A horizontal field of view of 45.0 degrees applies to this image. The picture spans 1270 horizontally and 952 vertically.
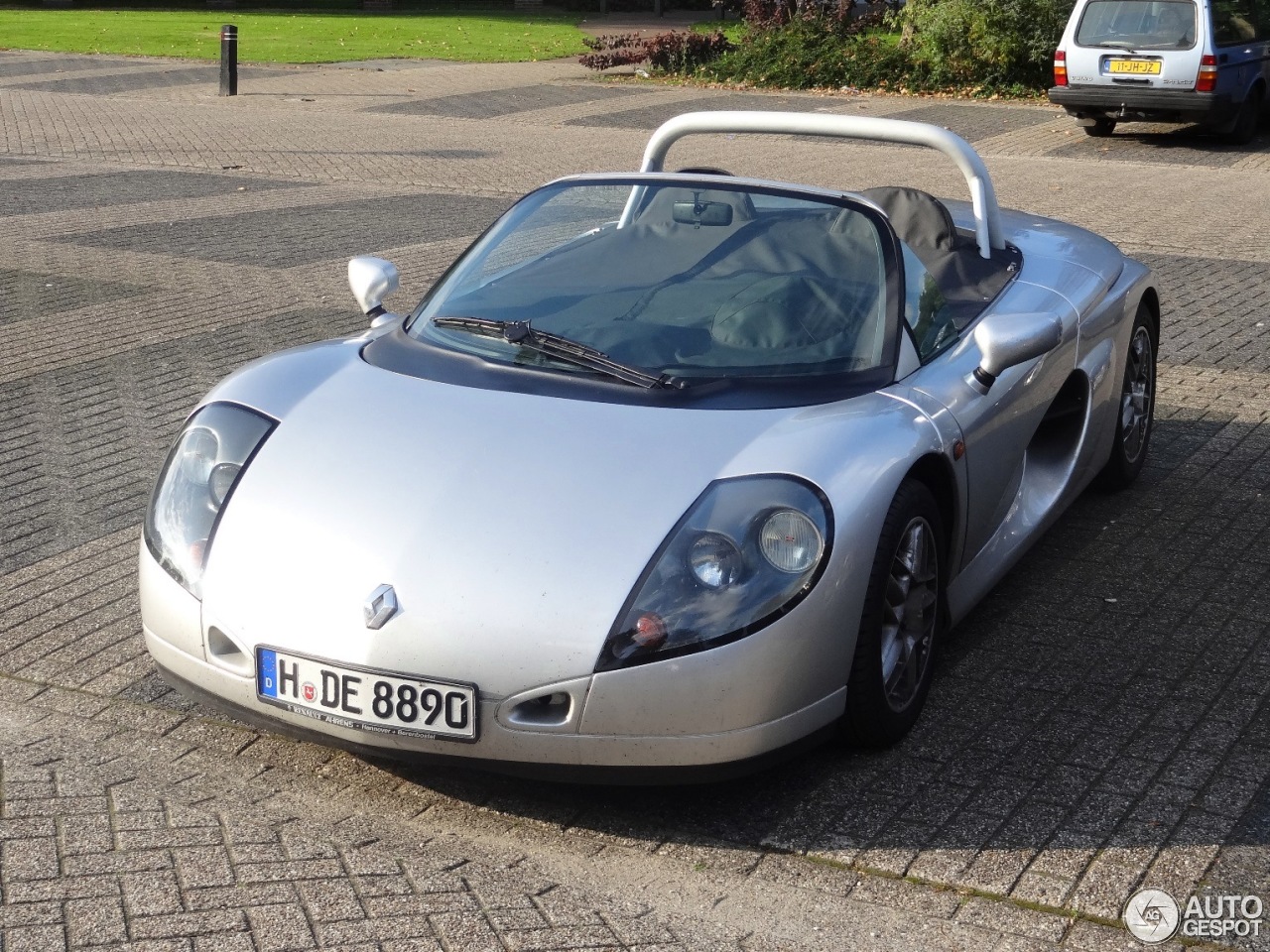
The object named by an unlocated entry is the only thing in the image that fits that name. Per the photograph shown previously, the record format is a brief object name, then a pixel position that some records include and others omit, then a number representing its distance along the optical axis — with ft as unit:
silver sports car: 10.85
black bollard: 69.41
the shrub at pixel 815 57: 74.90
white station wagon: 53.88
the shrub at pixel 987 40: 69.77
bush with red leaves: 81.76
